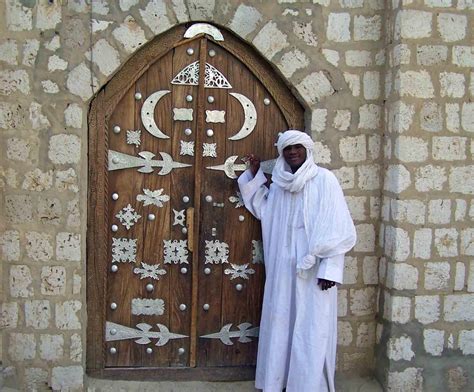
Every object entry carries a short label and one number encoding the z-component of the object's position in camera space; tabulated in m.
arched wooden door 4.20
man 3.84
